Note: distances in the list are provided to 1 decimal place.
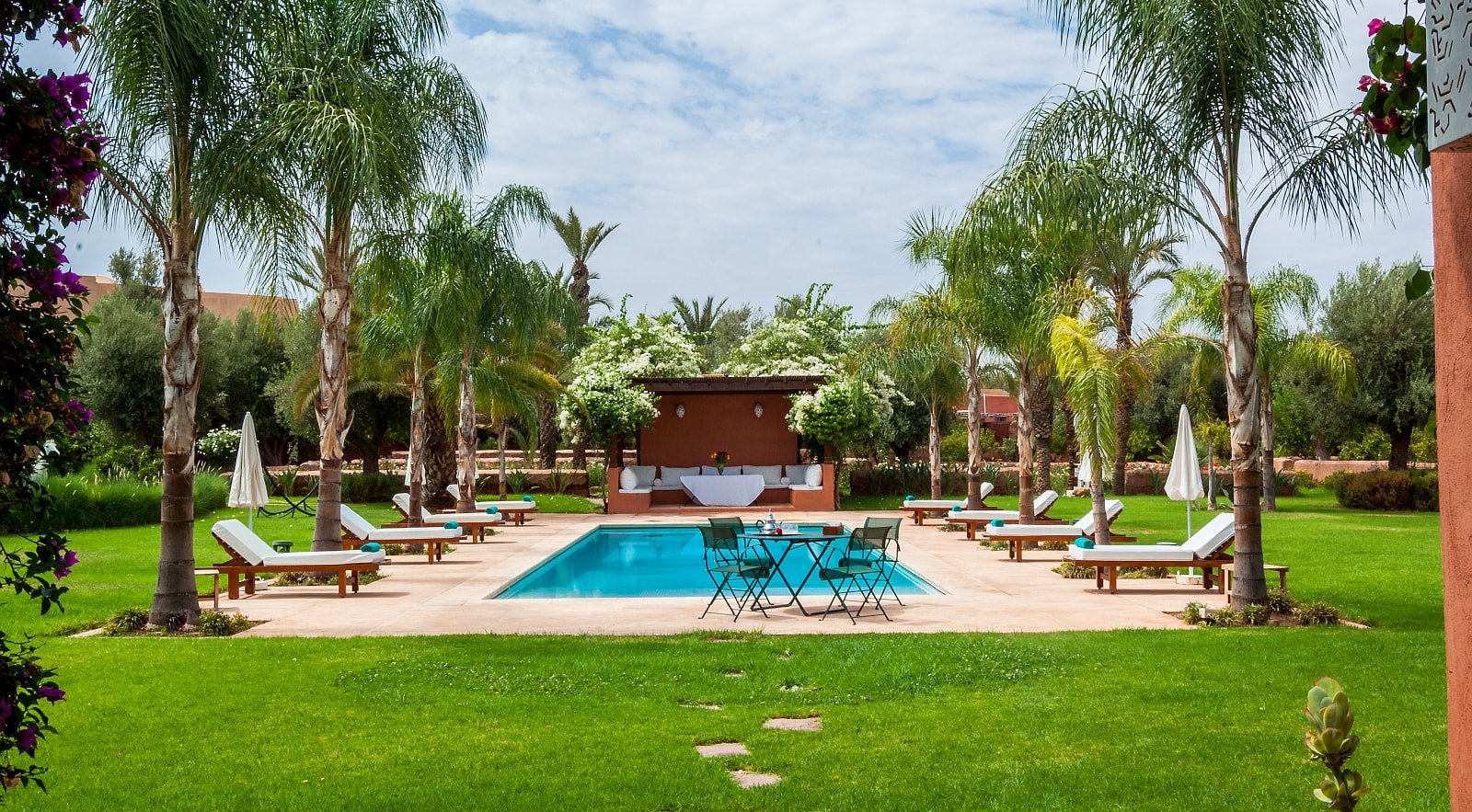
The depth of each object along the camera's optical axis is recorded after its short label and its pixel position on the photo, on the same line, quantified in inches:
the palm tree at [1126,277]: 858.8
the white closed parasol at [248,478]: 491.8
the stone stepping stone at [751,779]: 188.2
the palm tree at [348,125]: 371.9
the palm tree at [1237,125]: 353.4
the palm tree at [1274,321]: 799.1
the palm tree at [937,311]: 687.1
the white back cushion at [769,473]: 1010.7
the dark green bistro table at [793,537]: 401.1
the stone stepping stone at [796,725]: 228.9
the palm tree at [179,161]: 332.8
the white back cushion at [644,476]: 995.9
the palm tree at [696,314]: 1546.5
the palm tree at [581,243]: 1266.0
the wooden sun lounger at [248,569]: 436.5
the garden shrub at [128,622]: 349.4
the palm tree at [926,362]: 730.2
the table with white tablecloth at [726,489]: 963.3
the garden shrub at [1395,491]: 896.3
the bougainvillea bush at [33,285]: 115.3
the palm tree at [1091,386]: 504.1
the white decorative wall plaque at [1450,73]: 93.7
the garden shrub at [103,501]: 740.6
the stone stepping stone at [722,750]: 207.8
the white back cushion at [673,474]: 1013.2
